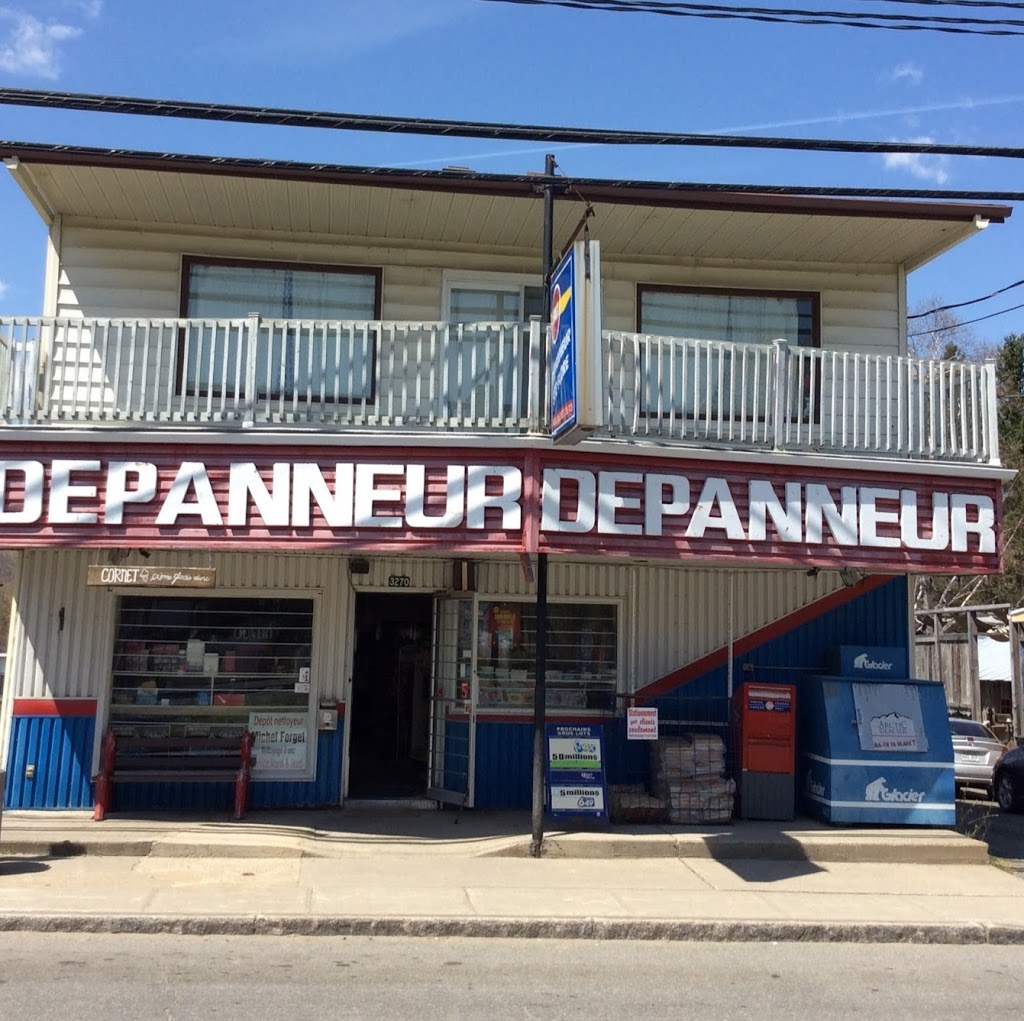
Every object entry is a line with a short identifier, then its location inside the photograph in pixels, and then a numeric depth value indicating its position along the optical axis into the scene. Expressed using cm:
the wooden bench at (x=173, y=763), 1070
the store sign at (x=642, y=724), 1084
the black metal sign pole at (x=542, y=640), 981
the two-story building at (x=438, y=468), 963
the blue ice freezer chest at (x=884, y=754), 1100
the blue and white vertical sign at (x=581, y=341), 841
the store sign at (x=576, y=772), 1070
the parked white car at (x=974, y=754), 1688
